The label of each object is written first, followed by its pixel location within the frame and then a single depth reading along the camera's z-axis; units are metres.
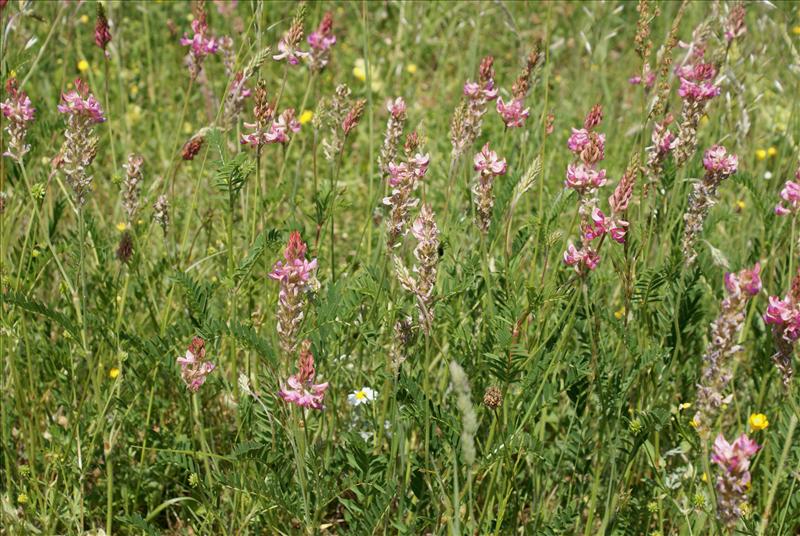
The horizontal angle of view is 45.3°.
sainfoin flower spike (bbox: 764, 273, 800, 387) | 1.70
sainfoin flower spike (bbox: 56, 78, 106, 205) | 1.94
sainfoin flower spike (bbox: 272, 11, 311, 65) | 2.14
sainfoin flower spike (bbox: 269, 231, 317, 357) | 1.60
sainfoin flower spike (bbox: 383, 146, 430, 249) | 1.78
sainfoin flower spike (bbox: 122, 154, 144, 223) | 2.16
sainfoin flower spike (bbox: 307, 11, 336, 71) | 2.49
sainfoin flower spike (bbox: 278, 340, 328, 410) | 1.61
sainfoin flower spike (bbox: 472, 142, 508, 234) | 1.85
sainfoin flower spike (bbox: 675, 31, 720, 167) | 2.04
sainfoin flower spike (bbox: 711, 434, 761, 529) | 1.43
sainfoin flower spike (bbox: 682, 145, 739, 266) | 1.98
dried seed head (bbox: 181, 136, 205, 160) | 2.31
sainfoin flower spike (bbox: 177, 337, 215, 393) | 1.89
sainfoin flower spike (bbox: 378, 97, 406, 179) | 2.09
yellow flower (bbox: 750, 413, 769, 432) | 2.22
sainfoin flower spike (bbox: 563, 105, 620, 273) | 1.76
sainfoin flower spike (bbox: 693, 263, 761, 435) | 1.51
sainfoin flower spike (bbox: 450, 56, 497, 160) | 2.15
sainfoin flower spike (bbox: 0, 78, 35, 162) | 2.10
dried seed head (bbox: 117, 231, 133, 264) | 2.21
